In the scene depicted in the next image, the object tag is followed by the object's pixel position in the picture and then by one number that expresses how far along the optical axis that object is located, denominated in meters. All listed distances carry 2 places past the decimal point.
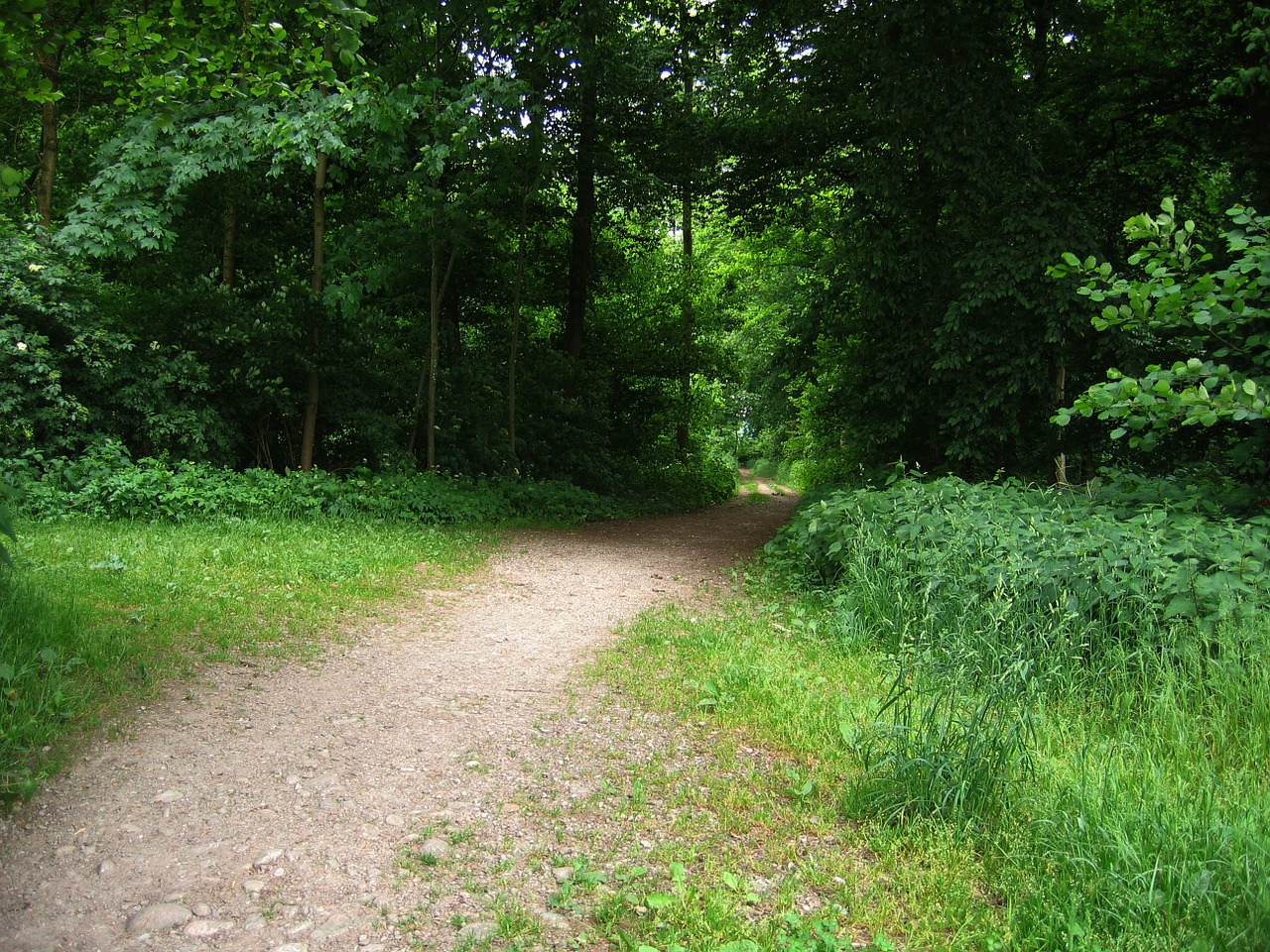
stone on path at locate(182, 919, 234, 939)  2.44
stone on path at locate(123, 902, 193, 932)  2.46
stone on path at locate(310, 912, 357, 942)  2.48
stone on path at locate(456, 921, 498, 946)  2.48
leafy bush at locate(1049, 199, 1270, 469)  4.85
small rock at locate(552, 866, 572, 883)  2.86
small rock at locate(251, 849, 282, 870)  2.84
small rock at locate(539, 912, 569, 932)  2.56
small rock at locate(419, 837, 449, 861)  2.97
